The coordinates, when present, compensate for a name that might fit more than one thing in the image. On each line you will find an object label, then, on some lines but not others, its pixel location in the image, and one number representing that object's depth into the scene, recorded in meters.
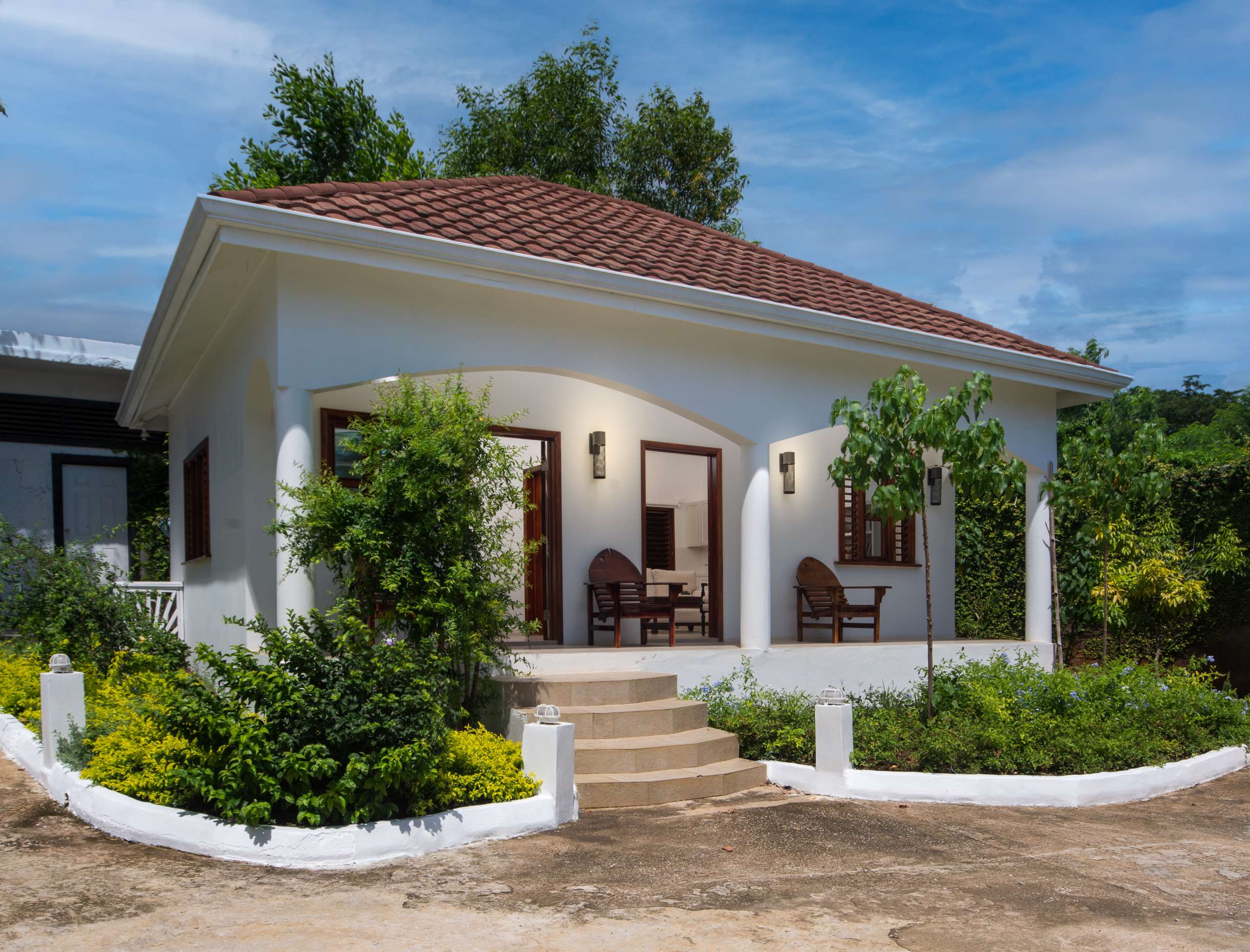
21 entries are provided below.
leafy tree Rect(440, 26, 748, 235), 22.83
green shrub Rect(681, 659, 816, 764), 7.14
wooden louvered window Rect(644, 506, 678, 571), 16.38
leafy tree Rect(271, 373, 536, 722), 6.21
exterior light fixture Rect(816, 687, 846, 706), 6.71
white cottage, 6.87
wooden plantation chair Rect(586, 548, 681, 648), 9.28
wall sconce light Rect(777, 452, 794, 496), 11.46
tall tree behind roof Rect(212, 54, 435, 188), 20.58
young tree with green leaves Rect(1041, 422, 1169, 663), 9.42
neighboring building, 12.74
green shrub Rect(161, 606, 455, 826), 4.80
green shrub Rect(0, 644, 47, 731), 8.07
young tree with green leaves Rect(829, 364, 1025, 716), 7.37
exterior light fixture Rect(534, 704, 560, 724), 5.72
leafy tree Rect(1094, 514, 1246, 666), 11.02
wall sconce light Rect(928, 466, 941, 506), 12.39
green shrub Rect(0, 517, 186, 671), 9.12
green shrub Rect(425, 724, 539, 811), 5.30
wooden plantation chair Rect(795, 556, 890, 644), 10.52
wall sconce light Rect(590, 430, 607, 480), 10.09
